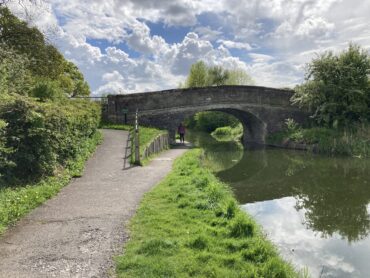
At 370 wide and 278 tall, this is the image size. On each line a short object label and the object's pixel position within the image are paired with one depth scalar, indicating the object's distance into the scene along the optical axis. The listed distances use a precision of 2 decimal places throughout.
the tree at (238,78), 45.59
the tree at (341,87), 22.34
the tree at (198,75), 45.25
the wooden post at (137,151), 12.70
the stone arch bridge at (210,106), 23.63
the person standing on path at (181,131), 24.56
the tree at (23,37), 20.73
